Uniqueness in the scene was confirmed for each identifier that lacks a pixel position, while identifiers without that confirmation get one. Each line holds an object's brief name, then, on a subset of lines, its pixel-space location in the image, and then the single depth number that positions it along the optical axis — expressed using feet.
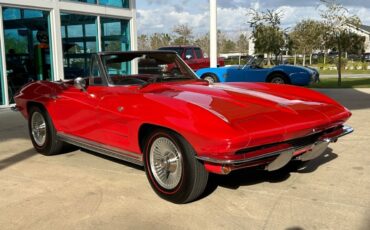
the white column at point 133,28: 48.12
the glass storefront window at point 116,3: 44.70
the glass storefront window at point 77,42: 41.14
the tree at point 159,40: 155.43
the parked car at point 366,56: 165.82
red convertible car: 11.46
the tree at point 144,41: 149.08
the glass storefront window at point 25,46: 36.17
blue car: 47.50
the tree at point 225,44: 178.83
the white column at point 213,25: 47.80
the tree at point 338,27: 54.34
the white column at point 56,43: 39.24
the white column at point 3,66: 34.81
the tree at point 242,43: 171.82
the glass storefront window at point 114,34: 44.98
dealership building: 36.04
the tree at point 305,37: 116.57
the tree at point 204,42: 160.86
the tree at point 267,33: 68.39
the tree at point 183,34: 145.79
